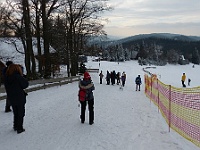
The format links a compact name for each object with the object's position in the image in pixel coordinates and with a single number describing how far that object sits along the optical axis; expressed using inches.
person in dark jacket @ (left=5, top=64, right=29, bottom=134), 161.8
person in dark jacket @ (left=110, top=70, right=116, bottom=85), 645.6
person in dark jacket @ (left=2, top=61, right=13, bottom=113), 233.6
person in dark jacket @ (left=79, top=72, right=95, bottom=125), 194.5
